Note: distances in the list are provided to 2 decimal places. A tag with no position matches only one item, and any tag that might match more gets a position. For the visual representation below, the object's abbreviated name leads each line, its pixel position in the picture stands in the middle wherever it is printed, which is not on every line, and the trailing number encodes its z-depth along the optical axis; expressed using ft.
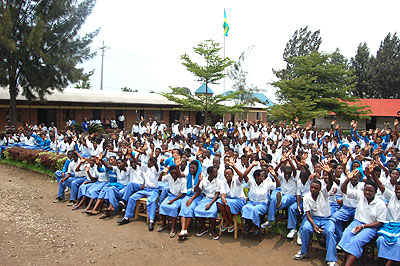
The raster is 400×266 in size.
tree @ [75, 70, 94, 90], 72.08
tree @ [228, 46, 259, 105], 85.20
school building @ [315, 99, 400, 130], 97.07
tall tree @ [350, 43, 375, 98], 126.31
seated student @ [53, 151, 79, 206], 27.76
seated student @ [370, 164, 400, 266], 15.07
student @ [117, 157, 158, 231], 22.34
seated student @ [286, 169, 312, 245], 19.89
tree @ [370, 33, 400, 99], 121.70
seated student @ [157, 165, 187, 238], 21.12
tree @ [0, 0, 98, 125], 63.77
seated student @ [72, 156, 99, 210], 25.85
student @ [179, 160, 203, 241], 20.44
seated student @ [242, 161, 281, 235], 19.79
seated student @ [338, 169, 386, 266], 15.51
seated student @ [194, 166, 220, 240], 20.22
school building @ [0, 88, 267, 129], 75.15
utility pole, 140.86
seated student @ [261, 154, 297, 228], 20.39
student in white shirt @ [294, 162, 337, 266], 16.75
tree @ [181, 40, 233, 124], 66.39
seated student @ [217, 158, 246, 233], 20.34
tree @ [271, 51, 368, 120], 74.13
